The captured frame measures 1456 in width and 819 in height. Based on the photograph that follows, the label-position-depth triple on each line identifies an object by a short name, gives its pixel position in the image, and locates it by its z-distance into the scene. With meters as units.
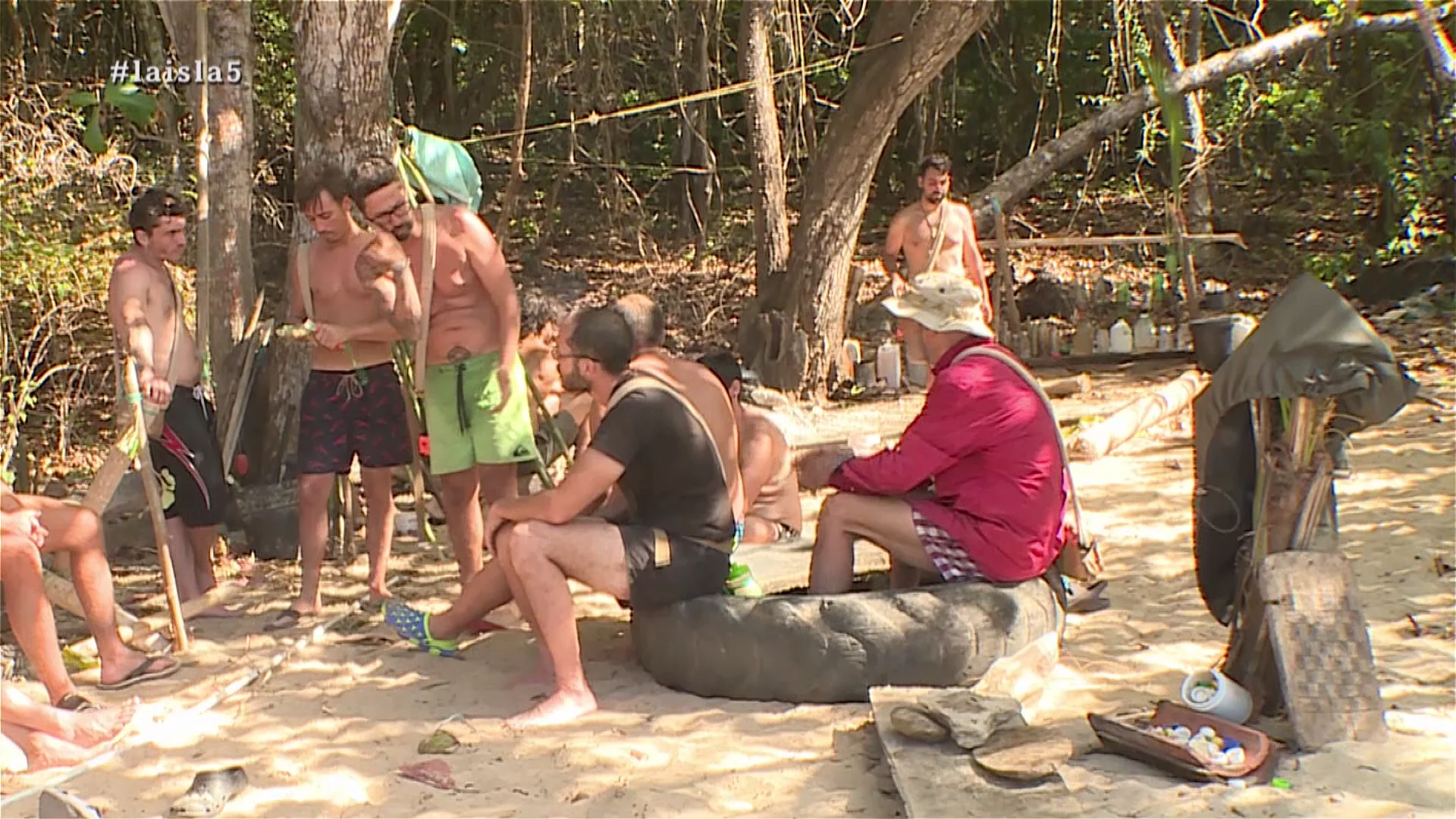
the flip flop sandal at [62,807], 3.38
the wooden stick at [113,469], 4.66
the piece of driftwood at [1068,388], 9.81
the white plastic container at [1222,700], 3.87
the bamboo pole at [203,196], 6.38
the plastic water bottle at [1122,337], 11.20
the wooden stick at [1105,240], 10.87
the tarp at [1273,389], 3.81
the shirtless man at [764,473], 5.27
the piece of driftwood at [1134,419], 7.45
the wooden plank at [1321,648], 3.76
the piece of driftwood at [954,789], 3.27
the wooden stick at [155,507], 4.77
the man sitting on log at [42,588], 4.06
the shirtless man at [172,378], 5.09
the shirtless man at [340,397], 5.28
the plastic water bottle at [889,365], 10.55
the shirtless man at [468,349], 5.20
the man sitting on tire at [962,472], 4.38
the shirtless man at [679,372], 4.40
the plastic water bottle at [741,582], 4.72
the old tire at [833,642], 4.24
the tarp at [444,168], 5.78
